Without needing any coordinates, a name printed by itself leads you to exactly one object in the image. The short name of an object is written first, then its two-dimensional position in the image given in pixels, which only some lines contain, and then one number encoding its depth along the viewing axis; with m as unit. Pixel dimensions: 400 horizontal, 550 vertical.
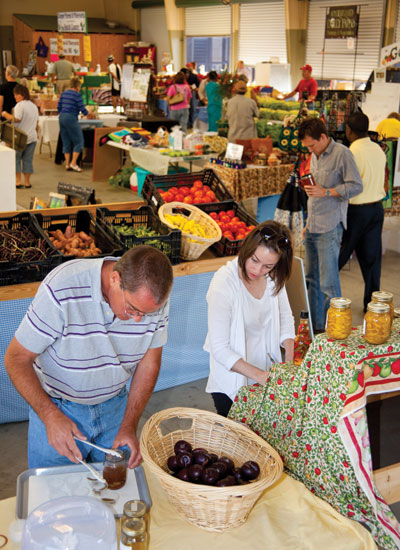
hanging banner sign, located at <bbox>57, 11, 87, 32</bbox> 14.28
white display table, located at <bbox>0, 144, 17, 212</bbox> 5.64
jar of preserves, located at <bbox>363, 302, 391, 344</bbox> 1.85
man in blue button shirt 4.45
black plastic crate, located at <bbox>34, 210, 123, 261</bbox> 3.96
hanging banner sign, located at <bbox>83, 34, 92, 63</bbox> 13.96
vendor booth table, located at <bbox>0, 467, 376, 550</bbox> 1.75
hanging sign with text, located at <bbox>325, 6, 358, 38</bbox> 15.84
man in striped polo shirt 1.87
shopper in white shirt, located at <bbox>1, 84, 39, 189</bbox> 8.95
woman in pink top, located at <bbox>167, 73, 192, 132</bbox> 12.10
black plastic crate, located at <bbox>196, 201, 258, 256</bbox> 4.36
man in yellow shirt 4.90
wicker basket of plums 1.72
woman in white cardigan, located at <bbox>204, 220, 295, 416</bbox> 2.61
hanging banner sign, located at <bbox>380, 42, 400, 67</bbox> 7.70
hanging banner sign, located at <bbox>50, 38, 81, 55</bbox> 14.00
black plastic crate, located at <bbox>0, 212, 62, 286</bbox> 3.49
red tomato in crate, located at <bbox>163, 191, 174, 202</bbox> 4.91
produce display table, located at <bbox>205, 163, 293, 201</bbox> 6.88
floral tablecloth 1.82
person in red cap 12.51
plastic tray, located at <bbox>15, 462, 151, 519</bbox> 1.80
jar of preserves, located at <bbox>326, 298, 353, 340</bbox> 1.89
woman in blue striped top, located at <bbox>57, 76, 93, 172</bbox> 10.17
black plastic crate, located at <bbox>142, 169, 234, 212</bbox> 4.86
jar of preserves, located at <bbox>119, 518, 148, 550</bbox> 1.56
